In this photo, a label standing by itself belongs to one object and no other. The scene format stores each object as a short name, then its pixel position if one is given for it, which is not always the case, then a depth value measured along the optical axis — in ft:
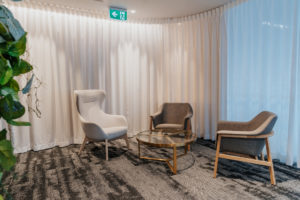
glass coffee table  8.61
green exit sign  12.25
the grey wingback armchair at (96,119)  10.21
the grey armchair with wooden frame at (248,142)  7.41
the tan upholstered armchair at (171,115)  12.11
